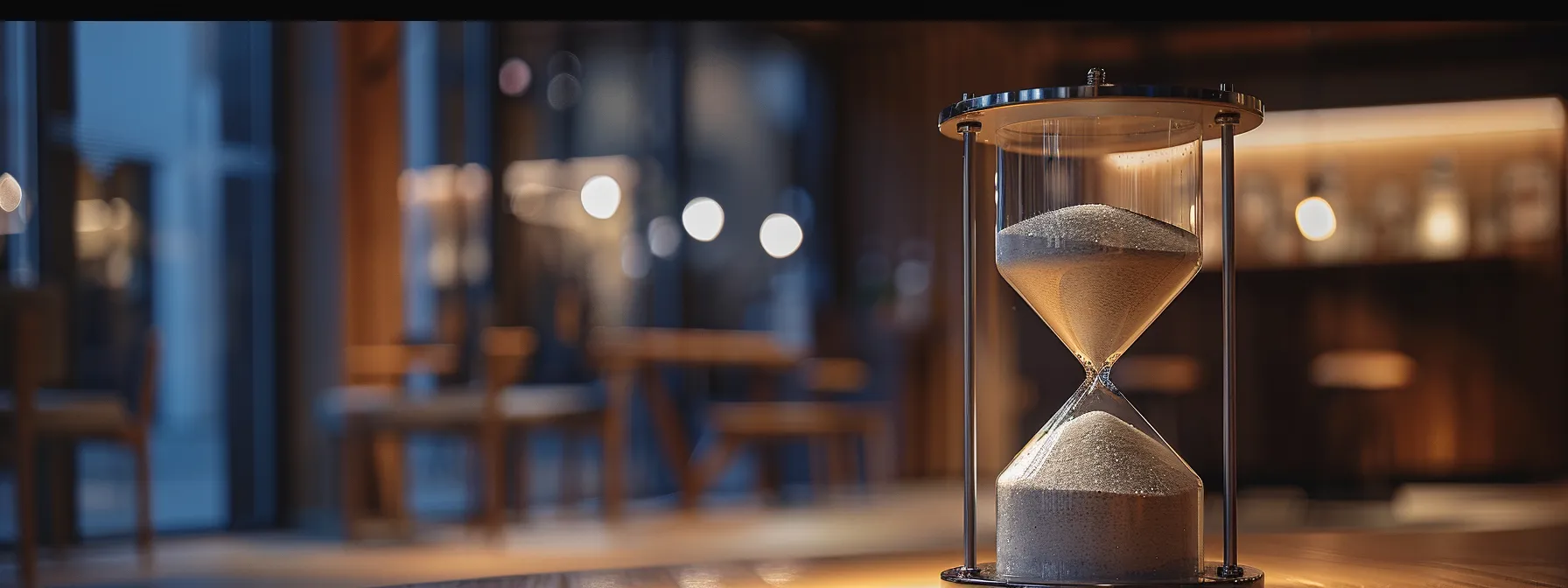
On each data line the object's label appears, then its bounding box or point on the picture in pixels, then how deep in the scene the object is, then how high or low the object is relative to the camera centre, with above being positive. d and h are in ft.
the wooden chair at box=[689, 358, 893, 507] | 22.18 -2.20
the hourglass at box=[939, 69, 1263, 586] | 2.88 +0.00
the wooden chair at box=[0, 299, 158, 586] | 13.25 -1.26
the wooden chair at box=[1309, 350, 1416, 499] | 20.49 -1.99
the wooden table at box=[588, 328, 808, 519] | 19.67 -1.07
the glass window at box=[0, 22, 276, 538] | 16.99 +0.76
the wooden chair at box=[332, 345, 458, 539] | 17.61 -1.49
